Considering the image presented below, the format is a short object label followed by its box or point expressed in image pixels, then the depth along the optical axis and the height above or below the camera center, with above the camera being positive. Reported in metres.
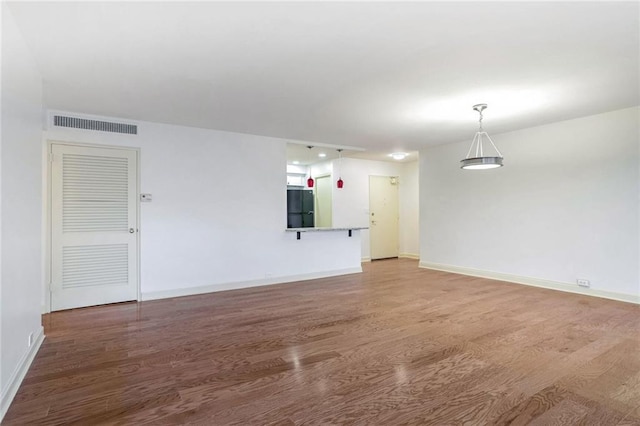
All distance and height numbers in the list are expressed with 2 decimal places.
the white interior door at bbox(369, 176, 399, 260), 8.60 -0.07
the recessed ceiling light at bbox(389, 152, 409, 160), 7.51 +1.35
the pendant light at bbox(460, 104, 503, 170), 3.95 +0.62
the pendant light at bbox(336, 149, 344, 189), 7.61 +0.85
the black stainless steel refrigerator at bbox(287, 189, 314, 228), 7.71 +0.14
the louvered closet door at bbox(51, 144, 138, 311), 4.25 -0.15
